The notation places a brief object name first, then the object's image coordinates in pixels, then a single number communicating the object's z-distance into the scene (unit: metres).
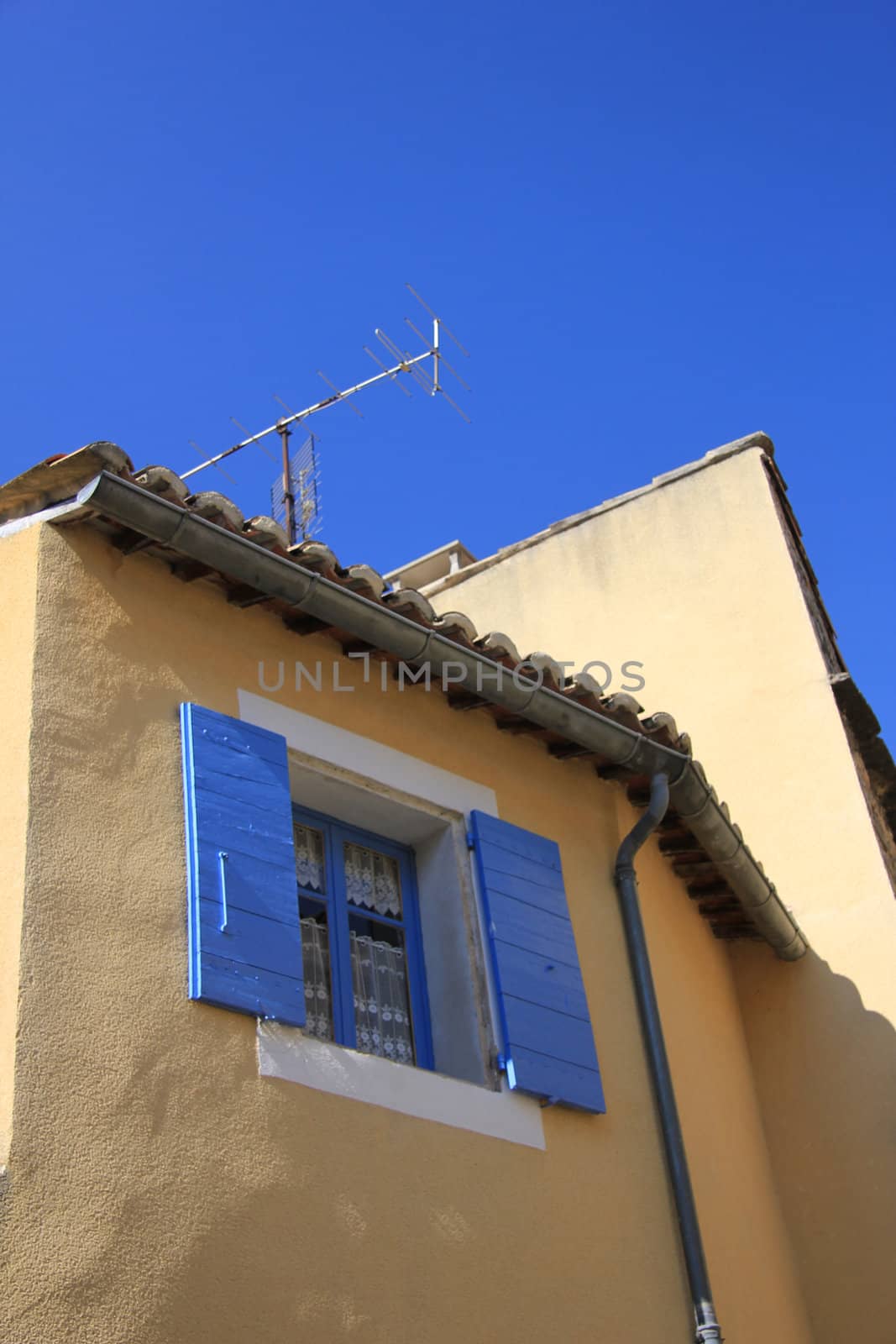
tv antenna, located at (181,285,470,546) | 9.84
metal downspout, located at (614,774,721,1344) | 6.25
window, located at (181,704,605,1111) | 5.37
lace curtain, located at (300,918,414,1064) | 5.82
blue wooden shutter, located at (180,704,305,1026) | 5.20
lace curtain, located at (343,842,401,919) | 6.33
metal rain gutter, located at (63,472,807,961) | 5.68
